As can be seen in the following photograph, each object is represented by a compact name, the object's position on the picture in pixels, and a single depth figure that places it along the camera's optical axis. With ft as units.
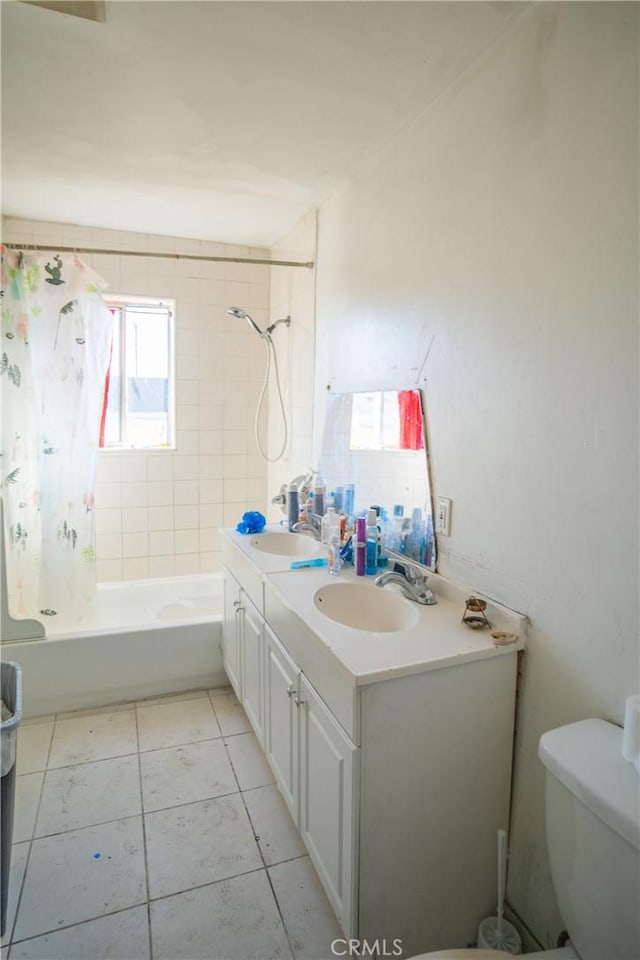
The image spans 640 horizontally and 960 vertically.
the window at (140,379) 10.61
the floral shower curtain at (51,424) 8.08
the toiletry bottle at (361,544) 6.01
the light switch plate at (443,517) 5.37
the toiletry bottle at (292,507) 8.20
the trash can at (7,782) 4.51
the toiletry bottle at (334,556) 6.15
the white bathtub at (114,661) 7.74
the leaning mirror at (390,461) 5.77
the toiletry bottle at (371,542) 6.03
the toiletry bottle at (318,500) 7.95
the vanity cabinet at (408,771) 3.95
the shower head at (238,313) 9.04
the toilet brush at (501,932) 4.30
